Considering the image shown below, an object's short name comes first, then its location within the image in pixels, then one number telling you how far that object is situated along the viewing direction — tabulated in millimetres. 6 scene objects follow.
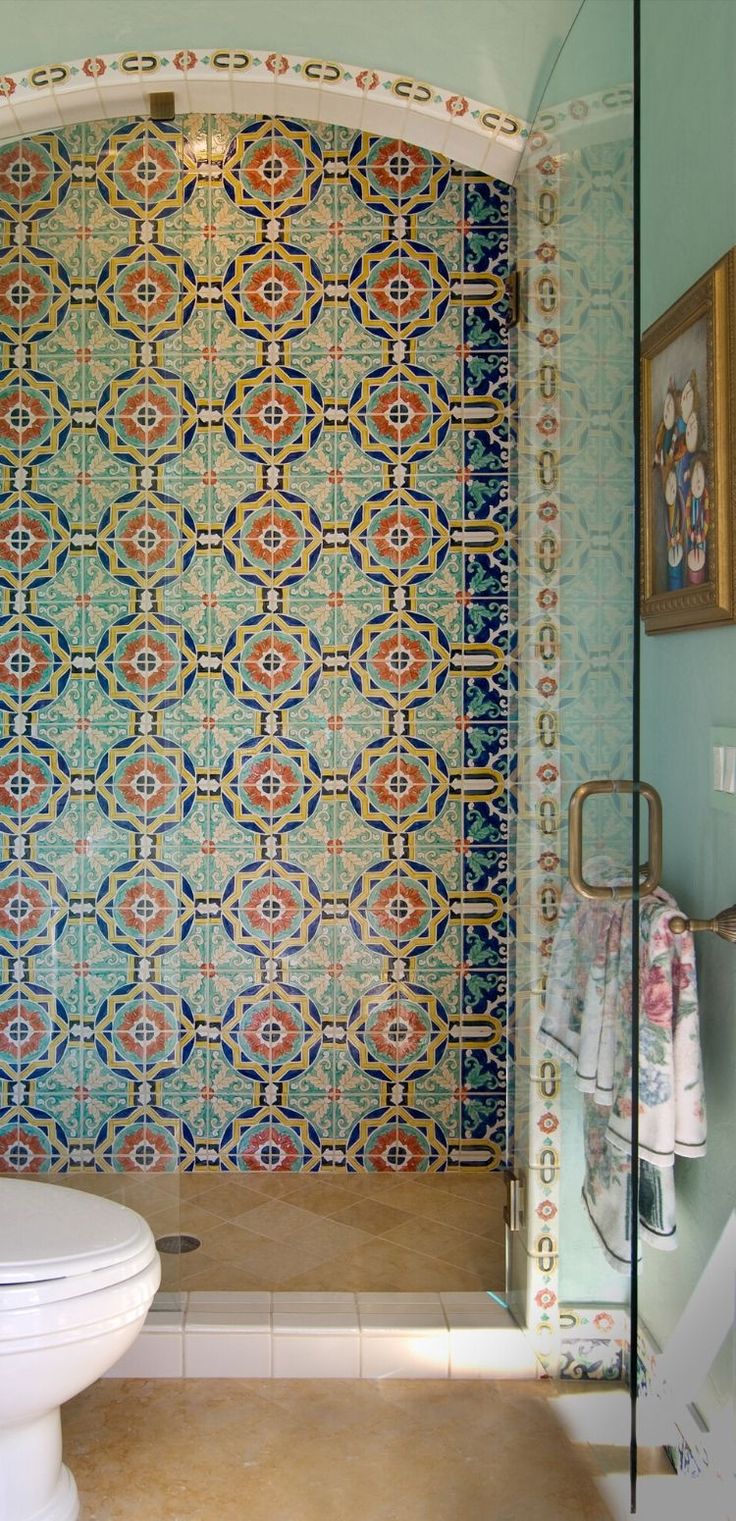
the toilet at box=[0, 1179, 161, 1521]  1748
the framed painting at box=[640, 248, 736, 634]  1661
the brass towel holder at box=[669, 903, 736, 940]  1608
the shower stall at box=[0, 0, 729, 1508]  2090
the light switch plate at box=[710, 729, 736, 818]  1645
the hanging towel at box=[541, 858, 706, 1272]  1644
